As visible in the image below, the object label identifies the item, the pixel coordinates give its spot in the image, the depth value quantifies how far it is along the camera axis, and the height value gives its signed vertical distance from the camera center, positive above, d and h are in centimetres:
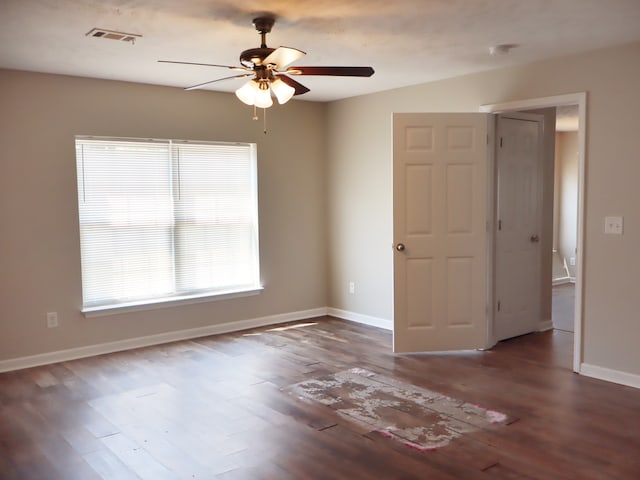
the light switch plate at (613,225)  411 -18
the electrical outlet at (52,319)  486 -95
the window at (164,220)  511 -14
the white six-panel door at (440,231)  480 -24
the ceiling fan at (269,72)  314 +74
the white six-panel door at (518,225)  519 -22
